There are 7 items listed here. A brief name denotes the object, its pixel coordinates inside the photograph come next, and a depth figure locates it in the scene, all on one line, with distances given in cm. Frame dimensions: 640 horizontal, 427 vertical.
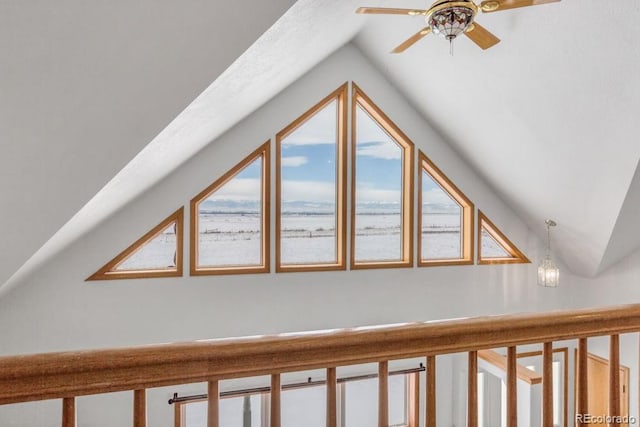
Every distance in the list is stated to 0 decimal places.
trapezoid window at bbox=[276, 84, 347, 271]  456
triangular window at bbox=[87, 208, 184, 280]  405
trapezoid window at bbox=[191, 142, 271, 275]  433
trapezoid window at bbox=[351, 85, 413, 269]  479
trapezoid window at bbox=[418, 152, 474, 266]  502
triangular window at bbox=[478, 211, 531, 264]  522
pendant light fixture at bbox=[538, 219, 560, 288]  510
